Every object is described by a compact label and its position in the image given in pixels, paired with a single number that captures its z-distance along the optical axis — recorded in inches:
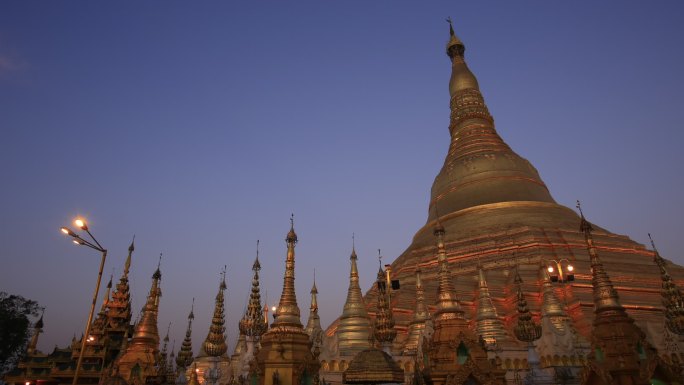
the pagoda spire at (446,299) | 490.3
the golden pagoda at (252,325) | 665.0
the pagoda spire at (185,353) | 800.3
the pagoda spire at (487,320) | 781.3
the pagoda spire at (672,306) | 663.1
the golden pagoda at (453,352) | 425.1
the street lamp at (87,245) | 318.3
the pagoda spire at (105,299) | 908.7
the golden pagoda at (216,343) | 643.4
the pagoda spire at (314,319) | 919.7
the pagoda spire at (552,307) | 768.9
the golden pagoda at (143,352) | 658.2
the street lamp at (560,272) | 791.1
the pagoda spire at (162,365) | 699.2
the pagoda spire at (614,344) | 434.0
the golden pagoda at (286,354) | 442.0
